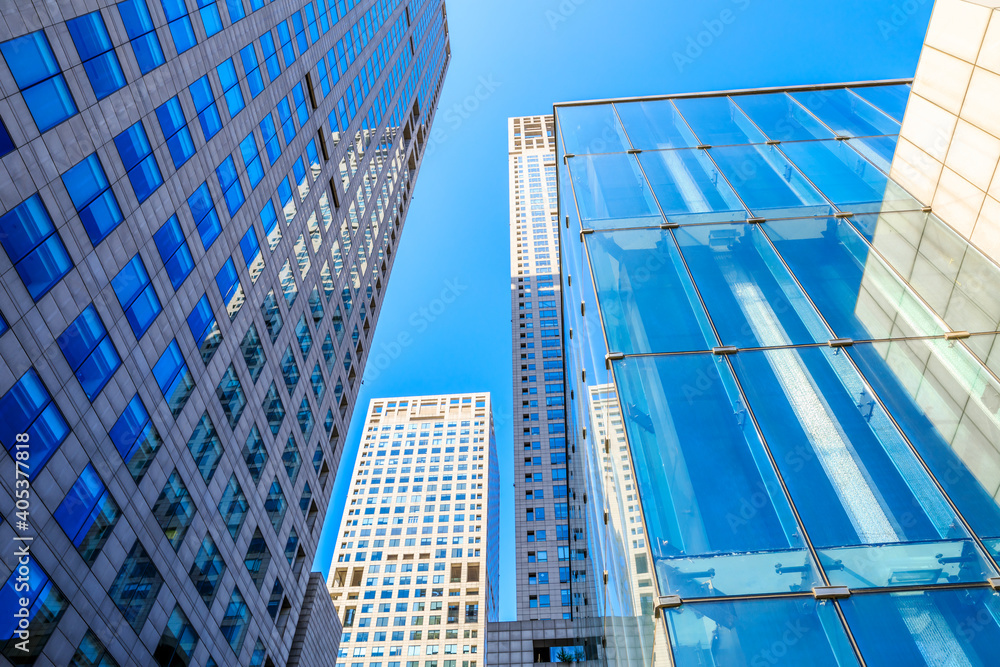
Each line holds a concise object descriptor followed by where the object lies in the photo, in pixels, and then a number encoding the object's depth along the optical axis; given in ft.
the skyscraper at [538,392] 265.95
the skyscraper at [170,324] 60.64
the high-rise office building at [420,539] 312.50
